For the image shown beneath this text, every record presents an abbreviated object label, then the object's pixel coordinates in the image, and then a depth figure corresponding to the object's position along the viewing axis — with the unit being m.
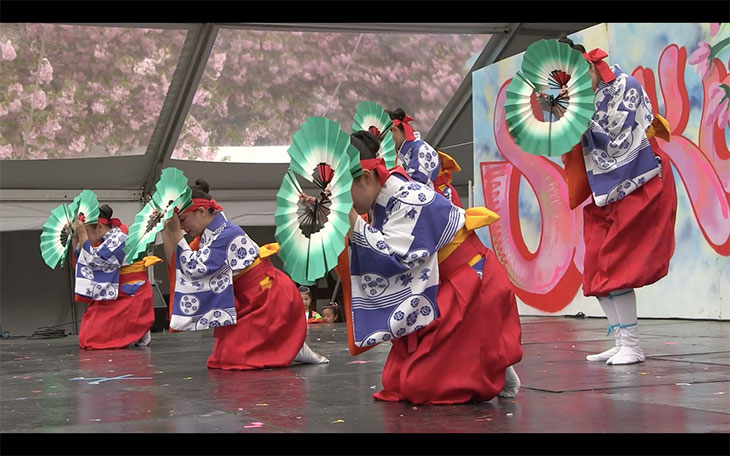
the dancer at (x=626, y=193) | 4.39
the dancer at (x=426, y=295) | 3.24
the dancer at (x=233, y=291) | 5.08
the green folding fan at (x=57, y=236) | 7.67
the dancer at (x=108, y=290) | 7.57
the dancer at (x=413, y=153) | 6.27
